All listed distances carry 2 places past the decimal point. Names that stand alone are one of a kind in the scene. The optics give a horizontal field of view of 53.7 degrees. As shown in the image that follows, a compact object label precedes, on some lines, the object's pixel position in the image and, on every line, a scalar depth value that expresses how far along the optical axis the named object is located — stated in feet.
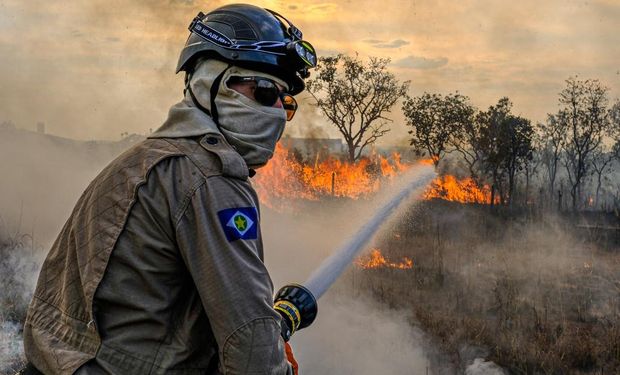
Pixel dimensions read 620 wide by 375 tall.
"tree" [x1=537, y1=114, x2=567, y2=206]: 116.16
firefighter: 5.91
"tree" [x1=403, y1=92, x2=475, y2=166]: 95.55
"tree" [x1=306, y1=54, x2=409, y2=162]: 93.40
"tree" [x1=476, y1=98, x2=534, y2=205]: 93.76
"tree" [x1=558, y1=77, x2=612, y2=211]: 96.58
